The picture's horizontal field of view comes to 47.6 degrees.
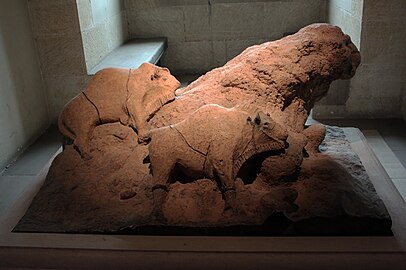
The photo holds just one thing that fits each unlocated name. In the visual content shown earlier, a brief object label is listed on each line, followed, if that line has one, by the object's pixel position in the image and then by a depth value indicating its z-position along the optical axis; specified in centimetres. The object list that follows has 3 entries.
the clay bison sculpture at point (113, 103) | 228
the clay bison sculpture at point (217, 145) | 190
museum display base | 173
